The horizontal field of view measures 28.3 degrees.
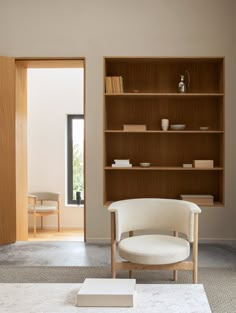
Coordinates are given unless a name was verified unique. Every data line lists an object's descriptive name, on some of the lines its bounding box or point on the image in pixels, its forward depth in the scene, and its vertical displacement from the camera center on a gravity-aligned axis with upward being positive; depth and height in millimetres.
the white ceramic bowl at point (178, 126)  5414 +223
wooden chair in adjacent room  7715 -1008
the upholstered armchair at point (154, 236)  3373 -682
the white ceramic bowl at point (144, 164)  5438 -219
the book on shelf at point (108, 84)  5340 +698
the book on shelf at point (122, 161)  5363 -182
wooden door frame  5383 +265
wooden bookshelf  5637 +137
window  8242 -230
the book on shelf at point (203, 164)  5332 -213
